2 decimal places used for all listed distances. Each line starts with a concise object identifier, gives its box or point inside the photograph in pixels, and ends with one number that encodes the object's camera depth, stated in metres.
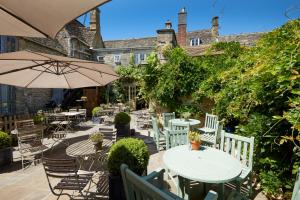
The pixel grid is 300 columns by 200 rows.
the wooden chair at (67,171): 2.97
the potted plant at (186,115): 6.64
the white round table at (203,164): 2.49
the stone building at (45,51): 8.96
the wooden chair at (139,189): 1.35
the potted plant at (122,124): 7.89
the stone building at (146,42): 18.31
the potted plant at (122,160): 3.16
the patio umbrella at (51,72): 3.68
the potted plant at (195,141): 3.37
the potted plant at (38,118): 8.43
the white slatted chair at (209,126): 6.56
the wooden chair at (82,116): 10.97
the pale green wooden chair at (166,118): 7.29
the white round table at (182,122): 6.23
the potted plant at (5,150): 5.01
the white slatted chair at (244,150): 3.22
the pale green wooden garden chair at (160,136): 5.52
